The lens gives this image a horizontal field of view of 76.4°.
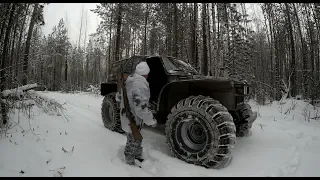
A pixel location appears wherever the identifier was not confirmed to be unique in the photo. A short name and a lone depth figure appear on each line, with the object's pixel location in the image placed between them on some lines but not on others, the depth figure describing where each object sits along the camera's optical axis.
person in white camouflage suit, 3.37
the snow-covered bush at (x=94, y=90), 17.91
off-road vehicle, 3.28
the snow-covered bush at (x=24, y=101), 4.32
